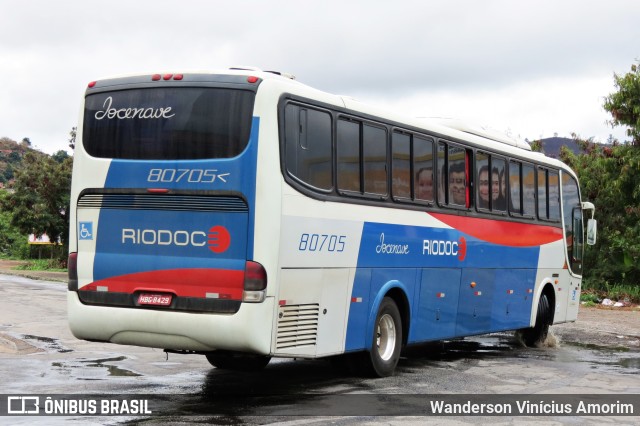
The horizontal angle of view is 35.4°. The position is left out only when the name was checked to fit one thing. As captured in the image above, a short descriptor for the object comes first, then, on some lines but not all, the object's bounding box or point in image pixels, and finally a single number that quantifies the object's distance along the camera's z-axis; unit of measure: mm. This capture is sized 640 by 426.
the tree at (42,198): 46844
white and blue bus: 10086
